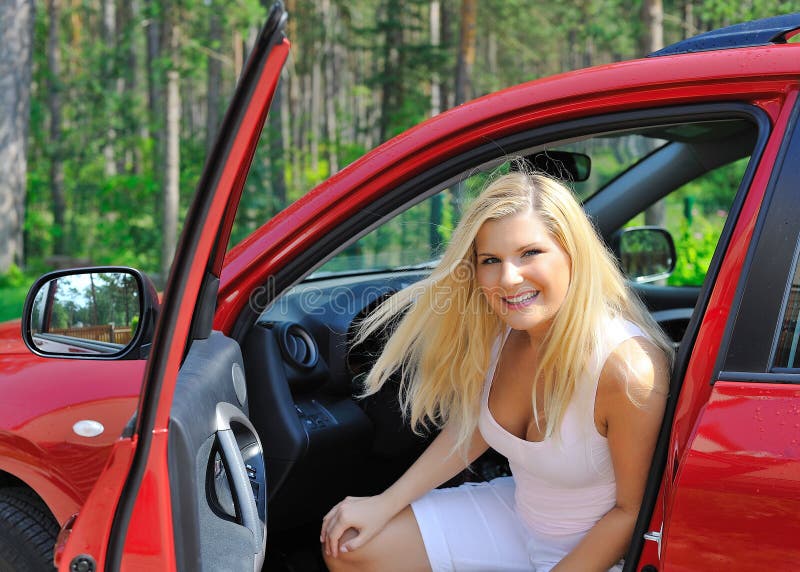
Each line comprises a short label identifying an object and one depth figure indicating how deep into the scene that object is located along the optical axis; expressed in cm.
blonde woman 179
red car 146
